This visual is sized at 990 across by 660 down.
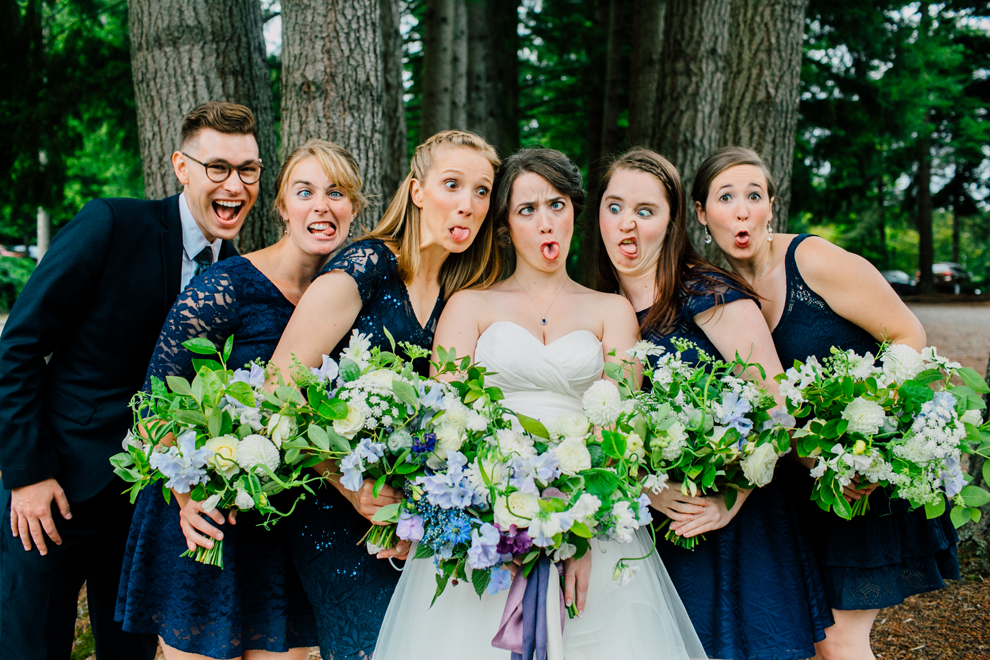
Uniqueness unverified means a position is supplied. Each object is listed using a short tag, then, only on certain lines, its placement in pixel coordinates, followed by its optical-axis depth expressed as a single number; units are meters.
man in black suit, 2.68
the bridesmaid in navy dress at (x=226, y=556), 2.44
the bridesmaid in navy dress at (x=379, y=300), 2.51
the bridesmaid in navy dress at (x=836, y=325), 2.59
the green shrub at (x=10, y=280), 21.22
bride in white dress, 2.34
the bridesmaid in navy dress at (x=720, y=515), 2.49
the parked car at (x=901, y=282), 26.75
